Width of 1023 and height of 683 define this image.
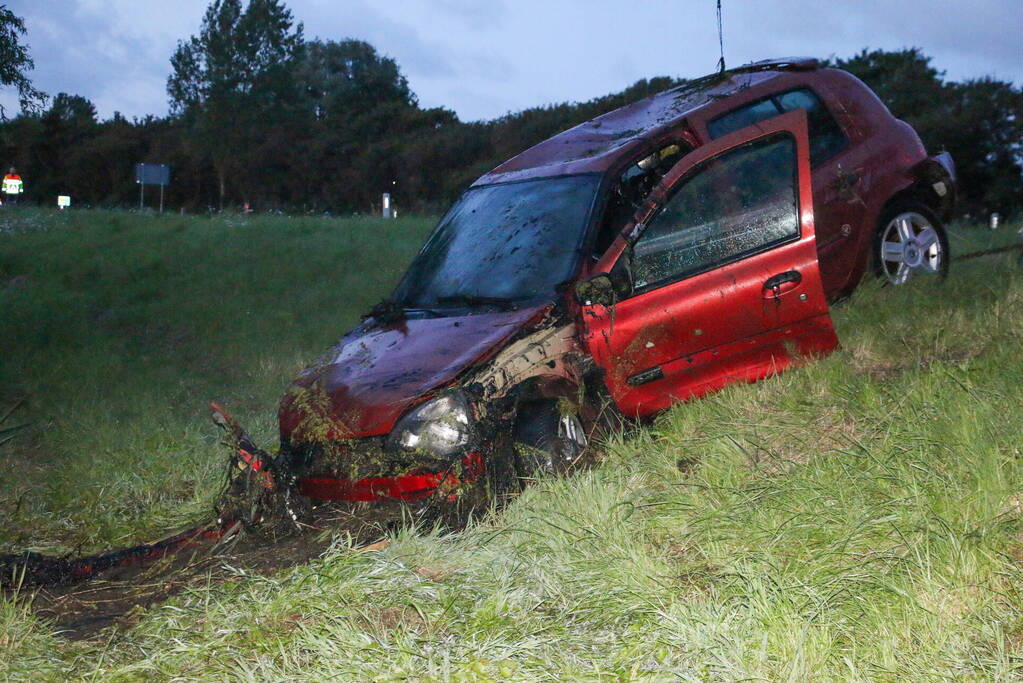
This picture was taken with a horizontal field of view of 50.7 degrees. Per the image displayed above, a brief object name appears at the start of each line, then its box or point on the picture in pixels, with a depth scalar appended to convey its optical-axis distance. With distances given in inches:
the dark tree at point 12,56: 517.7
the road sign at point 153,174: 1307.8
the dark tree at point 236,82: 1835.6
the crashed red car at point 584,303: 196.4
